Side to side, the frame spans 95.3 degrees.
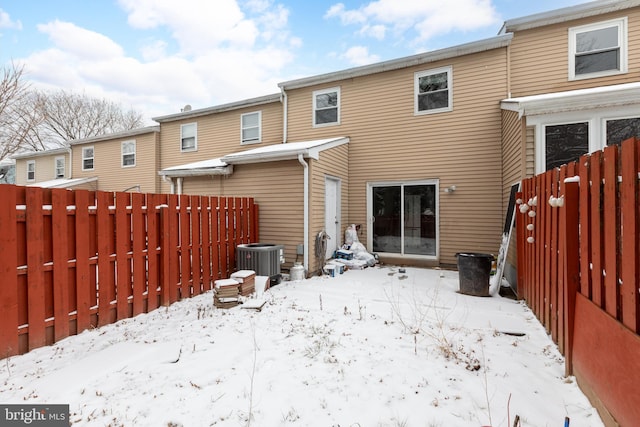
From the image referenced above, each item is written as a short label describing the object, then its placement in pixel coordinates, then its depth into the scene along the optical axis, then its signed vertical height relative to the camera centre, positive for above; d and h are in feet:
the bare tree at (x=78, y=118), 81.66 +28.78
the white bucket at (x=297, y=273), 22.12 -4.71
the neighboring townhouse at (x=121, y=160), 44.47 +8.77
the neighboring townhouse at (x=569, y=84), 17.99 +9.94
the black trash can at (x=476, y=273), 17.40 -3.86
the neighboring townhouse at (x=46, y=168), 52.07 +8.90
